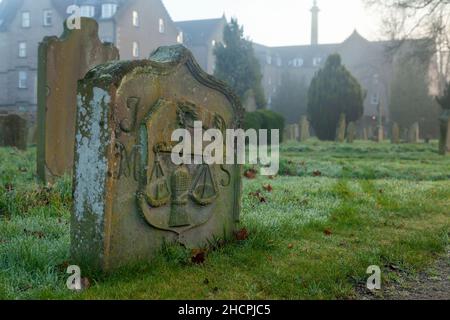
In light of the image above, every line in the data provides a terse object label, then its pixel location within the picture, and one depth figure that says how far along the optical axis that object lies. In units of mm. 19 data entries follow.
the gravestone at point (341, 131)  28492
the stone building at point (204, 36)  53500
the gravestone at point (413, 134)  27469
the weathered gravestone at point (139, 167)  3561
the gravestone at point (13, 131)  15453
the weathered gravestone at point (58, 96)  8102
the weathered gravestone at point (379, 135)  31095
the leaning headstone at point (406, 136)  28766
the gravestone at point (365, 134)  35562
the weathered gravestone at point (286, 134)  27722
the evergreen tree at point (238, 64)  41938
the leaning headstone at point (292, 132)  28991
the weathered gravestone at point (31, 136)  19234
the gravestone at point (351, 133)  26797
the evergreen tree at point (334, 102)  33344
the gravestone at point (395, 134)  27031
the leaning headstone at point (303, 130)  27969
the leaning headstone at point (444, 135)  18031
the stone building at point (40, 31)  43219
